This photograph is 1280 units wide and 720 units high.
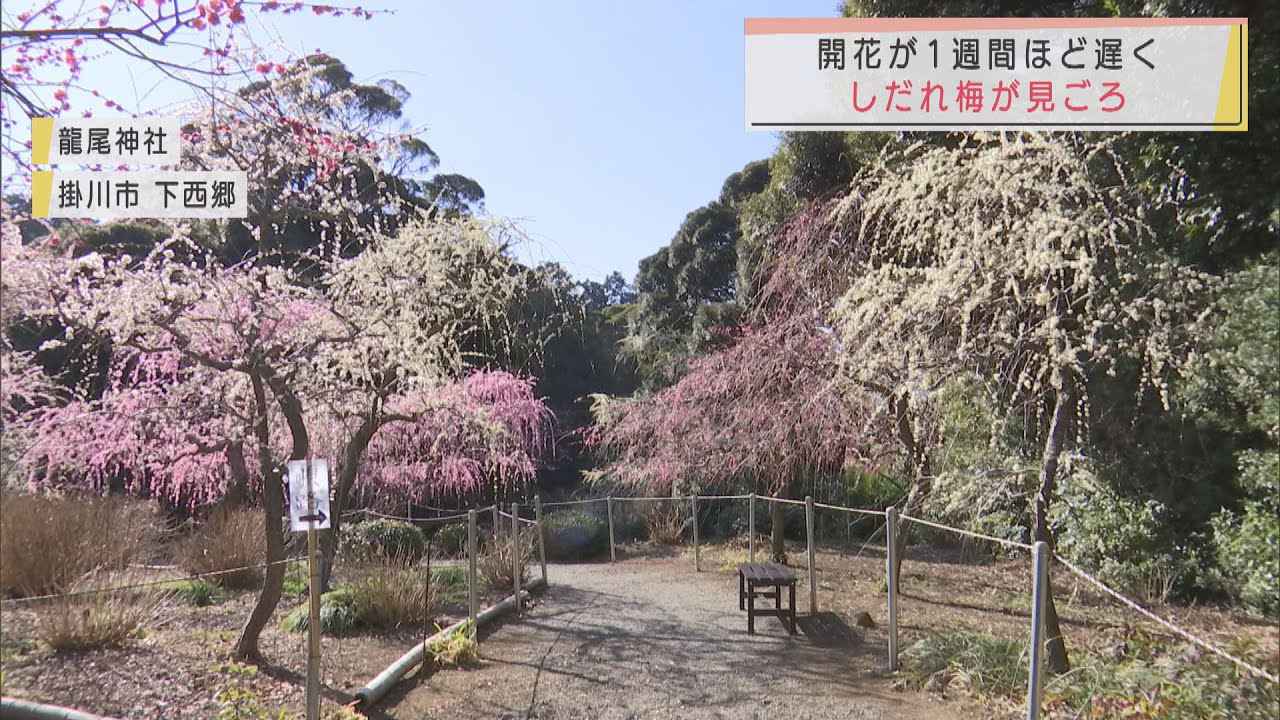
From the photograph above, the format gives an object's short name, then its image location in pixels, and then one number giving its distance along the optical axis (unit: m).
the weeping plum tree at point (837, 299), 6.70
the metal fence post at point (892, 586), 5.03
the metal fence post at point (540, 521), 8.21
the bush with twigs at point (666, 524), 12.65
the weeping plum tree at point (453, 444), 7.40
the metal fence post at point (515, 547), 6.80
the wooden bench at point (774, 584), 6.09
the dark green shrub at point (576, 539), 11.91
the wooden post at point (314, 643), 3.44
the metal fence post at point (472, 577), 5.80
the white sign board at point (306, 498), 3.27
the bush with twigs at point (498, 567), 7.77
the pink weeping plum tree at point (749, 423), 7.83
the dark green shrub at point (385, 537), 8.28
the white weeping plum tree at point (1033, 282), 4.43
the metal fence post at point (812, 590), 6.53
